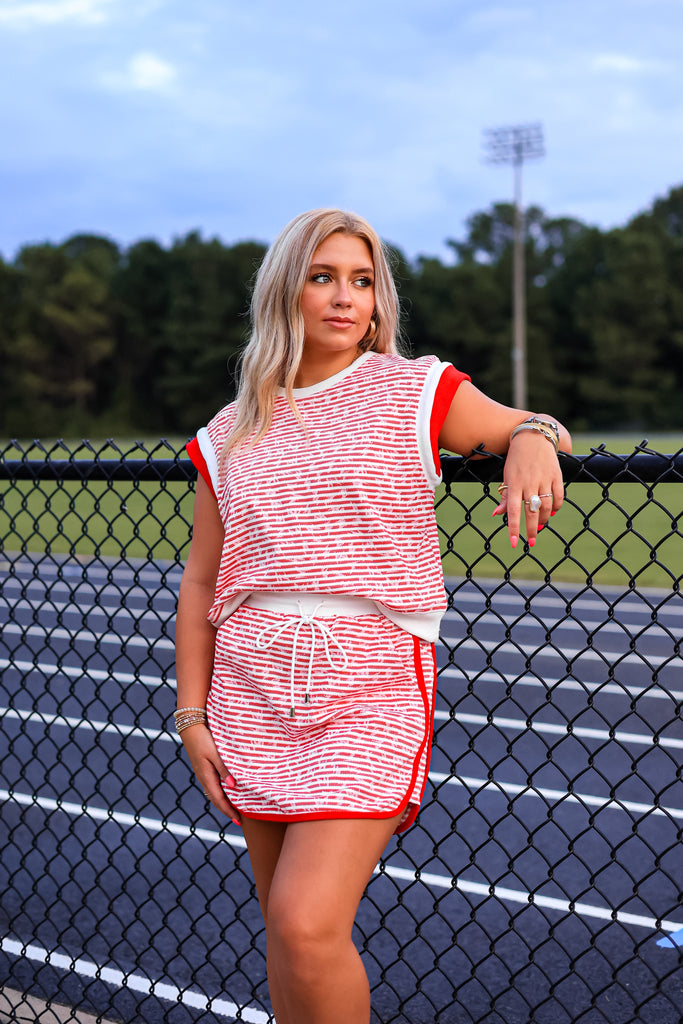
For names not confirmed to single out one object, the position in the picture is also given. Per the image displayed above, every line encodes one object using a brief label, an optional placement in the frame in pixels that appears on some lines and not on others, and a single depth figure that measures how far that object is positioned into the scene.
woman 1.62
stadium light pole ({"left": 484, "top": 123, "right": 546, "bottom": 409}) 42.28
